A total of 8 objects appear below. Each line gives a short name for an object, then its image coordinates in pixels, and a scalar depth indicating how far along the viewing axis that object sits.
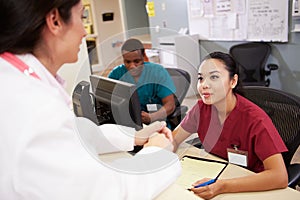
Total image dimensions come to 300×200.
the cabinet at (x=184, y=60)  1.35
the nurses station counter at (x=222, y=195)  0.97
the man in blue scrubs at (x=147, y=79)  1.30
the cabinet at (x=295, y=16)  3.04
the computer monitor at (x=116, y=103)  1.07
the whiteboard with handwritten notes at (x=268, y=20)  3.24
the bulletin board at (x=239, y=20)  3.30
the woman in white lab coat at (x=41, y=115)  0.53
